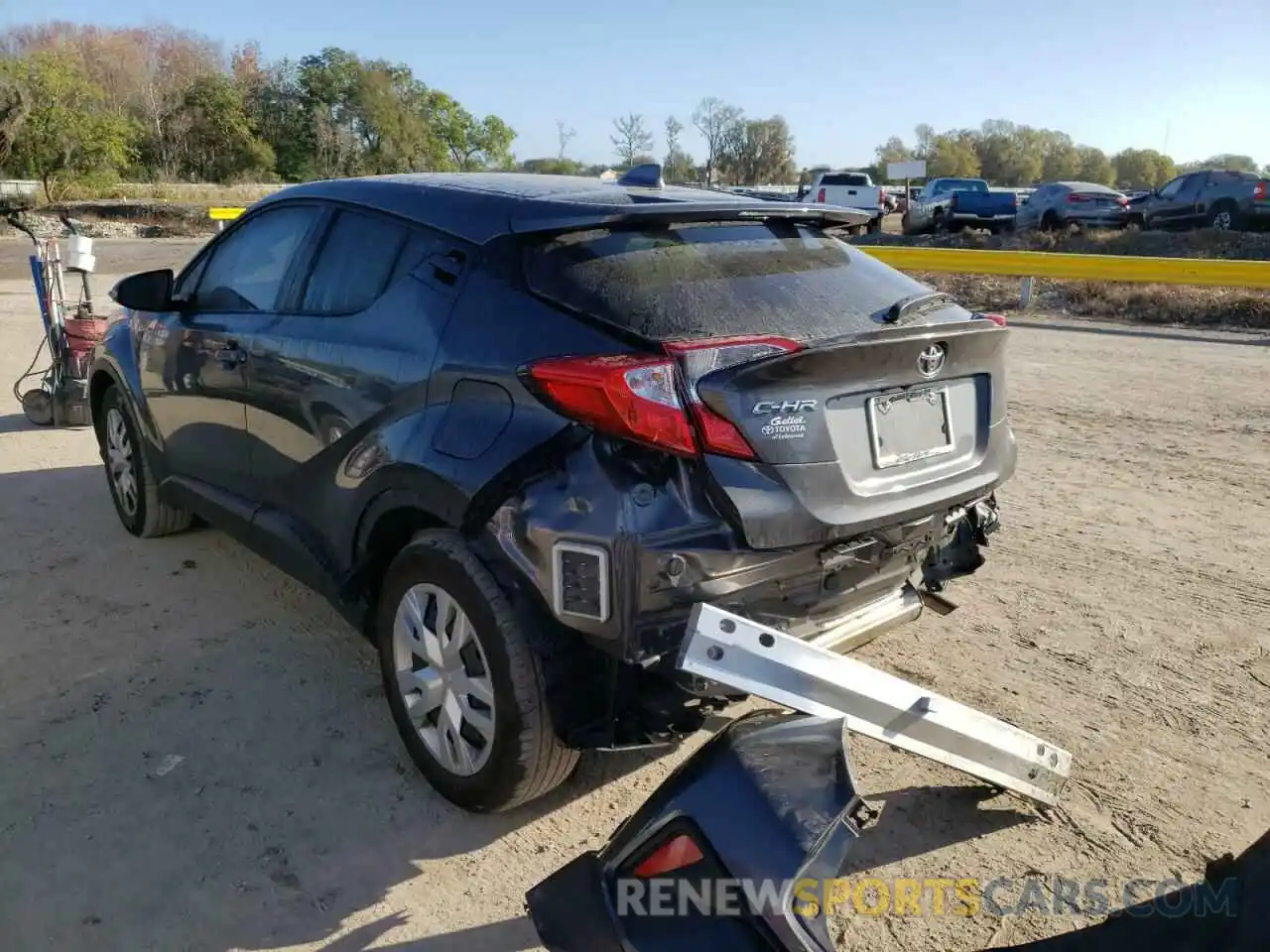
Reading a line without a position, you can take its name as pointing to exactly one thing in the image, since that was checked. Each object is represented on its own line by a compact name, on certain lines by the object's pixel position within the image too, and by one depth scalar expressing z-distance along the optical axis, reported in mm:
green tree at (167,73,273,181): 53000
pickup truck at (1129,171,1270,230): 22078
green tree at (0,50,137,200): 41656
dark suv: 2506
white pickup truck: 32469
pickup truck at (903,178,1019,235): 27656
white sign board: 24000
